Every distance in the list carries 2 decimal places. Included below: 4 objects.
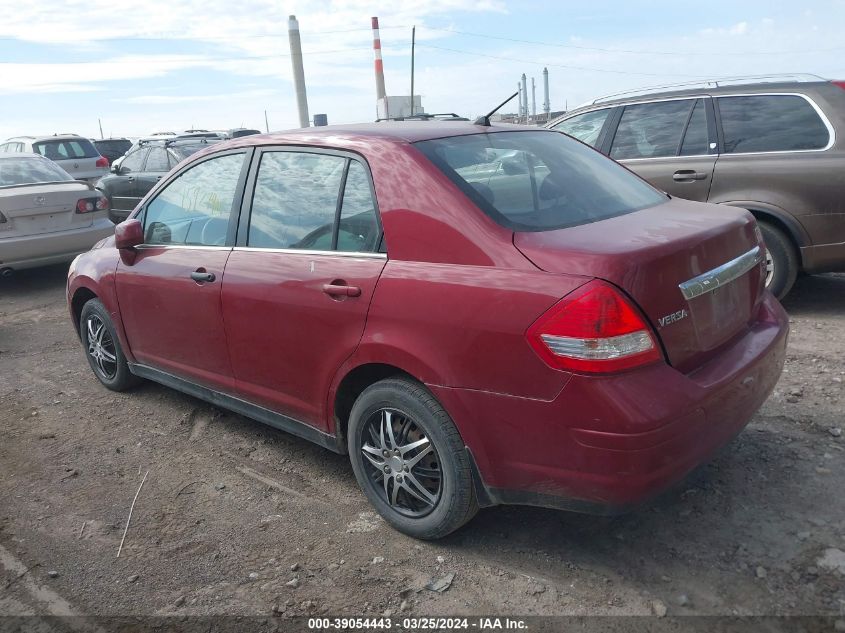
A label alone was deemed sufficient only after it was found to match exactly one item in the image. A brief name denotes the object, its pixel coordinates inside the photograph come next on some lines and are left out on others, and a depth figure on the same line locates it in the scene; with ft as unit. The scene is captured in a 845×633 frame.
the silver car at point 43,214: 26.13
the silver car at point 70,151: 52.90
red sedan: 7.95
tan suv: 17.79
